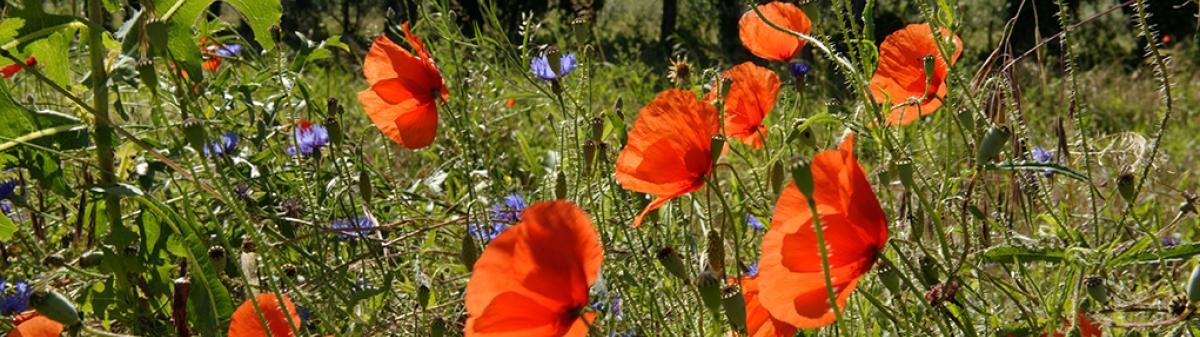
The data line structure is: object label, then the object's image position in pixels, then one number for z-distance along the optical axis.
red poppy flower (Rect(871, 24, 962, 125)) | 1.10
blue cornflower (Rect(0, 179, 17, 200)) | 1.50
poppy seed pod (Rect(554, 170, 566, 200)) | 1.01
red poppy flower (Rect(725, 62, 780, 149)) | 1.19
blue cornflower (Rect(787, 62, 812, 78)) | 1.48
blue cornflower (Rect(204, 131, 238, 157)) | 1.62
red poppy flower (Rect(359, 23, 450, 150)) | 1.17
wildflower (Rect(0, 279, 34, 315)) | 1.13
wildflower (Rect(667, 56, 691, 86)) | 1.32
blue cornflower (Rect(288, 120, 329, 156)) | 1.61
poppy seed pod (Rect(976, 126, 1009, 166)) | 0.71
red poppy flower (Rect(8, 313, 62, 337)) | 0.94
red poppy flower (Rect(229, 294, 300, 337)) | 0.89
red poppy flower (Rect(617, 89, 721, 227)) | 0.89
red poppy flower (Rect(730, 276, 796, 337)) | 0.85
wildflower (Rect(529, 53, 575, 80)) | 1.93
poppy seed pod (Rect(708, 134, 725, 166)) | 0.83
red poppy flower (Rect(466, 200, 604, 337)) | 0.66
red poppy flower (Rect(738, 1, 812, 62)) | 1.38
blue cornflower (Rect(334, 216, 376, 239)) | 1.13
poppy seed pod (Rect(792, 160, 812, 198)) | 0.56
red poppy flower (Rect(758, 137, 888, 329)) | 0.68
